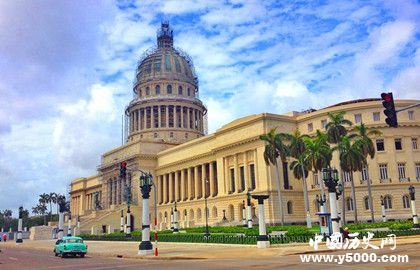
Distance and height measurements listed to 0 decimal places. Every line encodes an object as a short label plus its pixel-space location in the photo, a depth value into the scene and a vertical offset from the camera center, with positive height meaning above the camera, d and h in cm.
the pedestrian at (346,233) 3450 -102
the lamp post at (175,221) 6881 +81
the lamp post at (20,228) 7611 +61
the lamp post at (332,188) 3862 +282
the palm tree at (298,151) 6469 +1033
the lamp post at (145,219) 3494 +68
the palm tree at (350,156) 5950 +843
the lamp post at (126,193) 8039 +814
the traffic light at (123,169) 3941 +522
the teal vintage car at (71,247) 3459 -132
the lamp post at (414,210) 4766 +85
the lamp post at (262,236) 3575 -104
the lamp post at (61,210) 7017 +316
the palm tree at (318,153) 5934 +906
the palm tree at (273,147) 6656 +1119
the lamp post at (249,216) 5754 +99
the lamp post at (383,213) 6300 +76
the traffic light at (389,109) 1945 +476
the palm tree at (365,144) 6125 +1026
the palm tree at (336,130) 6200 +1252
